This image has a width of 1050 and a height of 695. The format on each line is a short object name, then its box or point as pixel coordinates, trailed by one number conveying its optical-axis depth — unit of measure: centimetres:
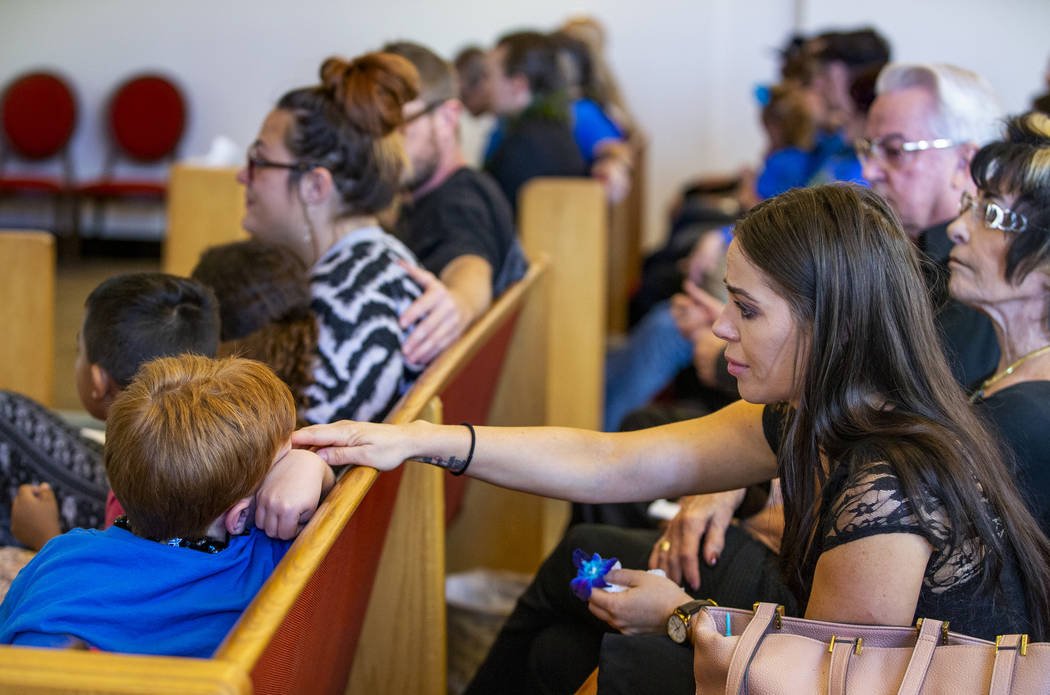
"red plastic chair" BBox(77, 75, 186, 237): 717
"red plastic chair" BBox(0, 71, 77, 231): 703
